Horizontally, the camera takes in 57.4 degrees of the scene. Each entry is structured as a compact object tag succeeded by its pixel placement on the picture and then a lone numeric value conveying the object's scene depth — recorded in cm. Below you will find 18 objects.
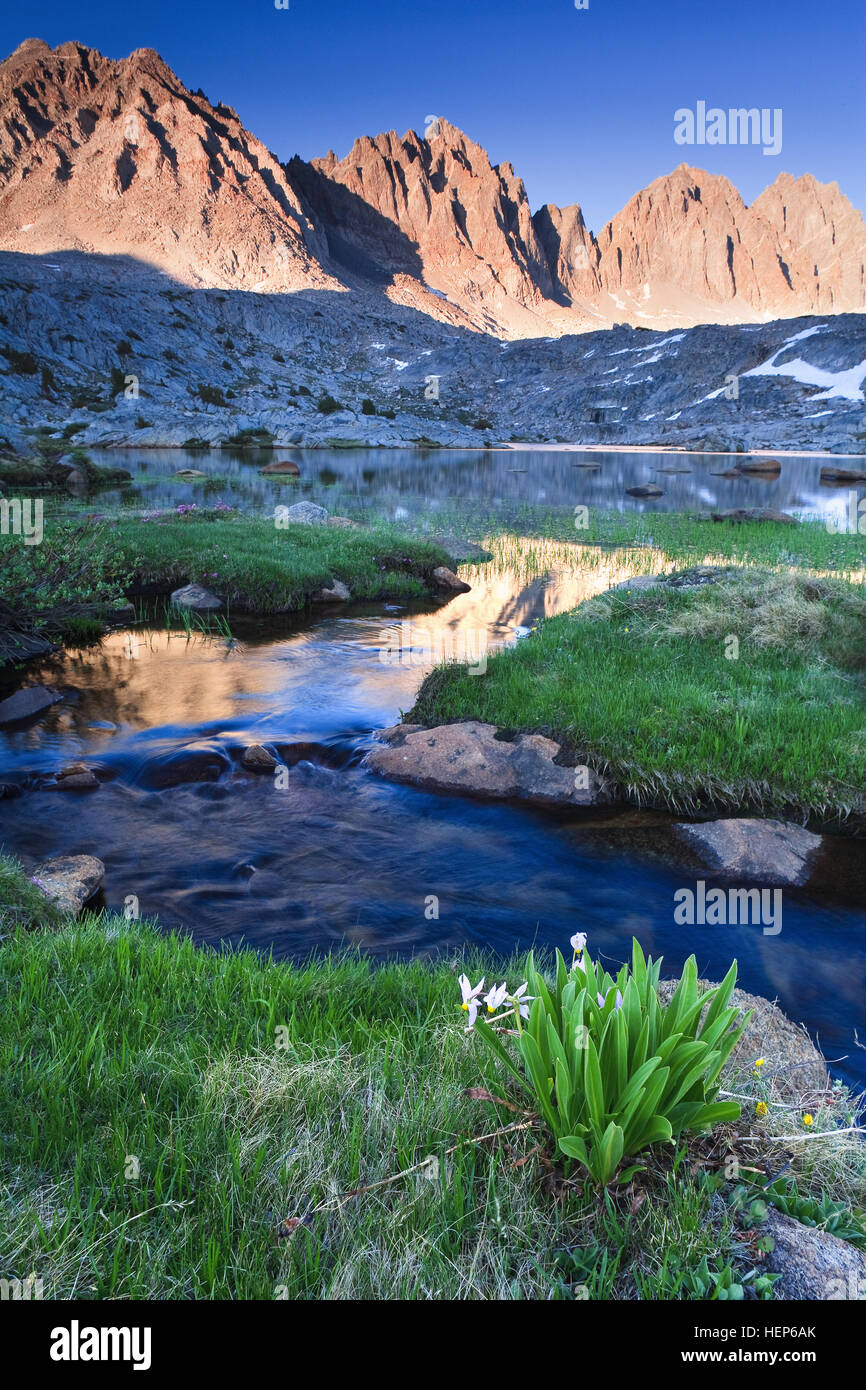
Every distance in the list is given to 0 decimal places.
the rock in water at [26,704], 1155
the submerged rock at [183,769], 984
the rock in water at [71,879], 655
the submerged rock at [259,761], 1021
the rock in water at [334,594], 1958
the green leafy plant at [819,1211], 300
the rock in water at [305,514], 2700
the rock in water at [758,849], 766
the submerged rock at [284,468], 5284
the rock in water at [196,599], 1812
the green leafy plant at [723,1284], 256
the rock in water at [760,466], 6712
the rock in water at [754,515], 3005
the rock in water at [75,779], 955
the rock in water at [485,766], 937
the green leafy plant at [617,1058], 278
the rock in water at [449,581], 2177
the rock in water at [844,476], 5725
